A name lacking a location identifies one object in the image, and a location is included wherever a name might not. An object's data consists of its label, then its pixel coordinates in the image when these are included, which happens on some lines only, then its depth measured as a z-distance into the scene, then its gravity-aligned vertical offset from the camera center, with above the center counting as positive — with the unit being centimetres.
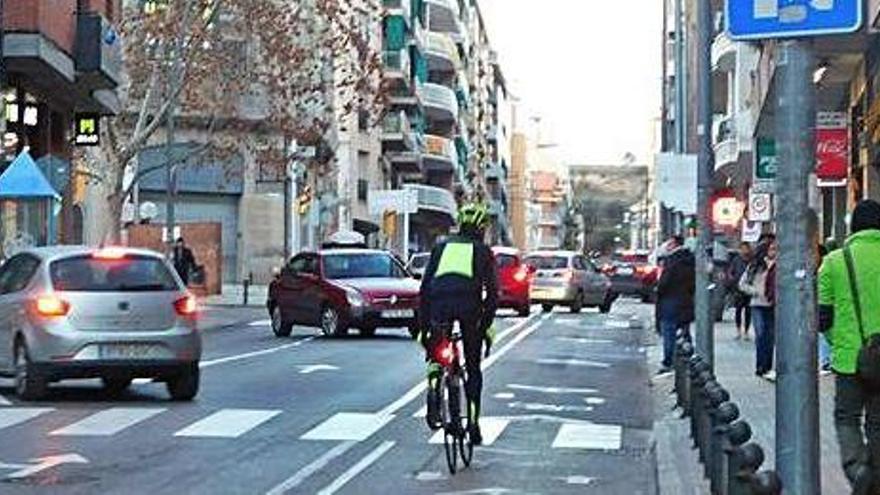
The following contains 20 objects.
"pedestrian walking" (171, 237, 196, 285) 4259 -38
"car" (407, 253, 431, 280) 4413 -42
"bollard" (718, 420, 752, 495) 762 -86
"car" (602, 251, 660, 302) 5572 -97
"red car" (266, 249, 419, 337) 2939 -82
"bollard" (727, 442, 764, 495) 617 -80
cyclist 1245 -36
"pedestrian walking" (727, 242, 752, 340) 3131 -102
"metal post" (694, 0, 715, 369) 1742 +67
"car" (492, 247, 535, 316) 3925 -79
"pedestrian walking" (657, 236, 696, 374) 2122 -56
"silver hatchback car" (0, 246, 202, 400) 1688 -74
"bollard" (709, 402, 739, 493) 866 -97
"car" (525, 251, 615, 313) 4375 -85
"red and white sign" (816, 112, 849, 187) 2227 +119
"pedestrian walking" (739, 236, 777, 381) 2145 -85
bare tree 3766 +399
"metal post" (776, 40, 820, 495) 654 -16
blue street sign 650 +85
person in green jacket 920 -46
